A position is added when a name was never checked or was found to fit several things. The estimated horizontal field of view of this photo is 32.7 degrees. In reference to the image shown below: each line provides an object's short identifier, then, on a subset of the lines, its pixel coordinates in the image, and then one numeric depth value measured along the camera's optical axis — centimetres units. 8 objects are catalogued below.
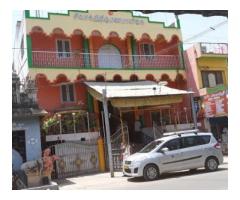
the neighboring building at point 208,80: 2167
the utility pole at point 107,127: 1600
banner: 2024
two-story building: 1958
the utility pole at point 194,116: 2052
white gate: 1741
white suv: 1415
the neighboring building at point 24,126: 1546
